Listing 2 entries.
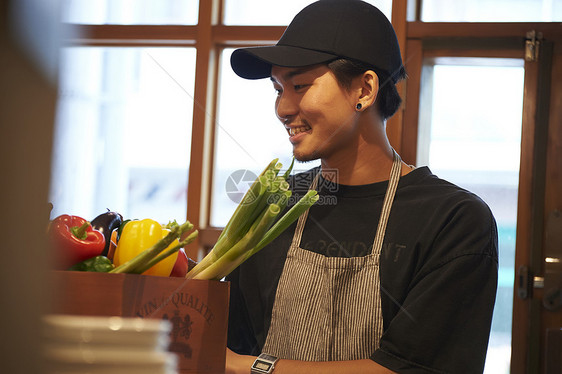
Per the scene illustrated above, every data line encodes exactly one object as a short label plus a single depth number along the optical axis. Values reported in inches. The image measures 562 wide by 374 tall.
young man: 47.3
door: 95.7
